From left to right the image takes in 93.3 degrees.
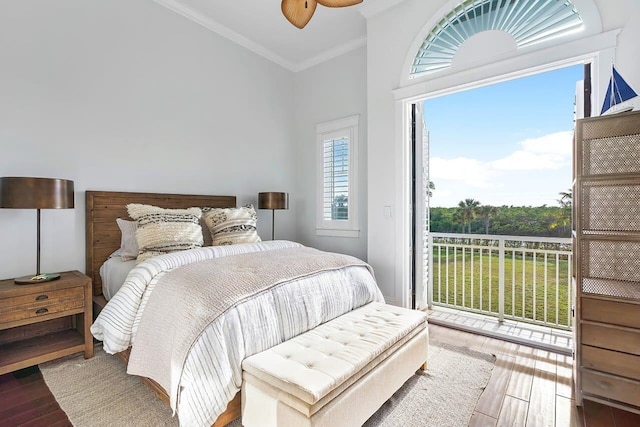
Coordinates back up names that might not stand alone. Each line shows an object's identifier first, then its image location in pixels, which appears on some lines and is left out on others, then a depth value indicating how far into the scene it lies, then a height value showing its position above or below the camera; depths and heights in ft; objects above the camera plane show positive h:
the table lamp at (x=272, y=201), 12.31 +0.43
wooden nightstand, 6.40 -2.37
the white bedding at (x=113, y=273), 7.69 -1.63
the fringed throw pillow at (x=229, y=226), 9.83 -0.49
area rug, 5.38 -3.69
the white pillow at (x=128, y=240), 8.38 -0.80
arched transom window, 7.72 +5.22
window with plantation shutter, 12.77 +1.49
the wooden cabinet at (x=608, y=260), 5.31 -0.92
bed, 8.68 -0.51
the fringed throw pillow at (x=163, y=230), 8.01 -0.52
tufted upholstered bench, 4.17 -2.51
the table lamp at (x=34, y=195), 6.59 +0.37
